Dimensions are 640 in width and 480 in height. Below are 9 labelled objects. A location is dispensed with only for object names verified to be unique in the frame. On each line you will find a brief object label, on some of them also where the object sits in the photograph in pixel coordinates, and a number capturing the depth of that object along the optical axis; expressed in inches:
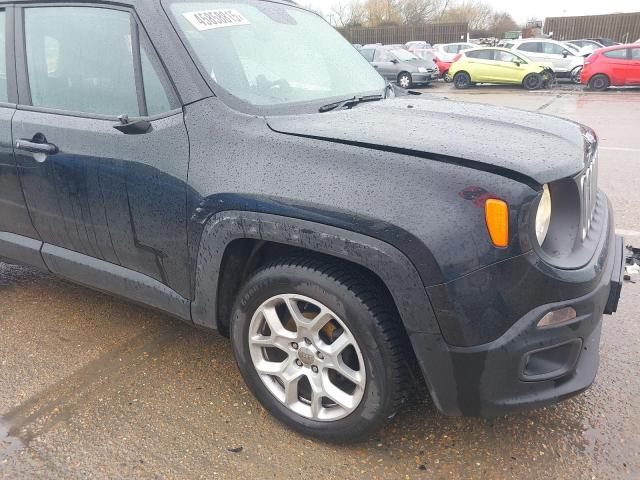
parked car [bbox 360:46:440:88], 807.7
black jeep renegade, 72.1
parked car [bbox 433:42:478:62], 940.8
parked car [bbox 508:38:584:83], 813.2
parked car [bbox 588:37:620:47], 1175.4
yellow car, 754.2
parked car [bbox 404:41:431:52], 1257.4
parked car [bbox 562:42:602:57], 827.9
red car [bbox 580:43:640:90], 679.7
